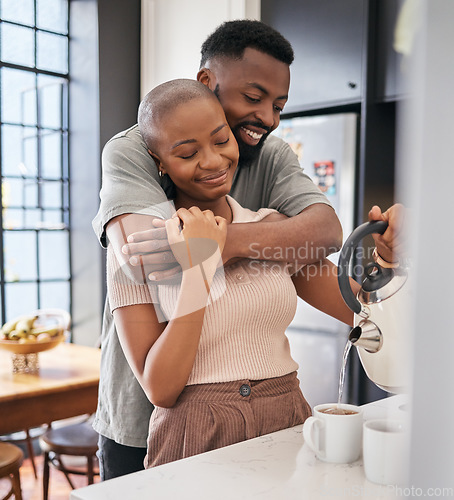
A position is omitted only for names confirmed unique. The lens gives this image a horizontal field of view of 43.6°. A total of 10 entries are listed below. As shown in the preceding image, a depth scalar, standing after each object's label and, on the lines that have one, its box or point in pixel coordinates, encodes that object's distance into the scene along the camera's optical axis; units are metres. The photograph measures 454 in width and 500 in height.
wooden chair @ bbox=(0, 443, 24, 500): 1.78
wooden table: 1.67
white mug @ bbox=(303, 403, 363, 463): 0.62
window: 2.96
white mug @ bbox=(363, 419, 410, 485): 0.50
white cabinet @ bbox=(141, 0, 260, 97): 2.77
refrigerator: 2.40
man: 0.79
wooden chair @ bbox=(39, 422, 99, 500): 1.96
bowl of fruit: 1.90
